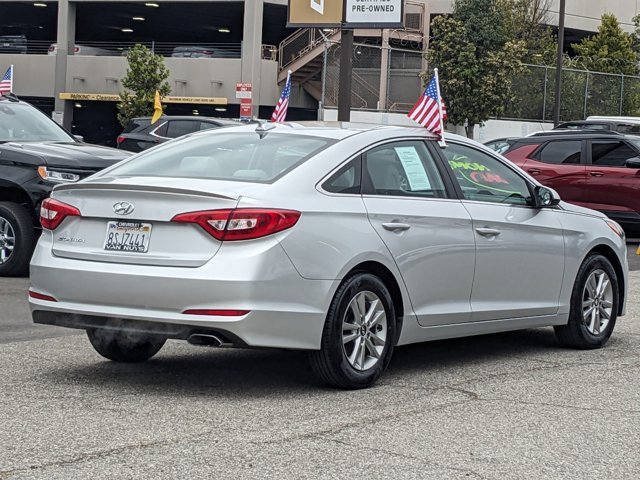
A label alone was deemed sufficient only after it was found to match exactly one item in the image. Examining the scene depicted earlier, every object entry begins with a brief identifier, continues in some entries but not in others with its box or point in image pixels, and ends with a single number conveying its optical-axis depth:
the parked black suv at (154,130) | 22.81
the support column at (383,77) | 37.34
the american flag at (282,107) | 17.73
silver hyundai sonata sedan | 6.27
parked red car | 18.30
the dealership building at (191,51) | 47.47
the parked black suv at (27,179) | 12.03
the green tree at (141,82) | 45.97
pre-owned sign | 19.38
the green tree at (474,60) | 39.25
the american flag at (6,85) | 20.50
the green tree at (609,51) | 46.28
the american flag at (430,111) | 8.08
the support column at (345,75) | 19.31
